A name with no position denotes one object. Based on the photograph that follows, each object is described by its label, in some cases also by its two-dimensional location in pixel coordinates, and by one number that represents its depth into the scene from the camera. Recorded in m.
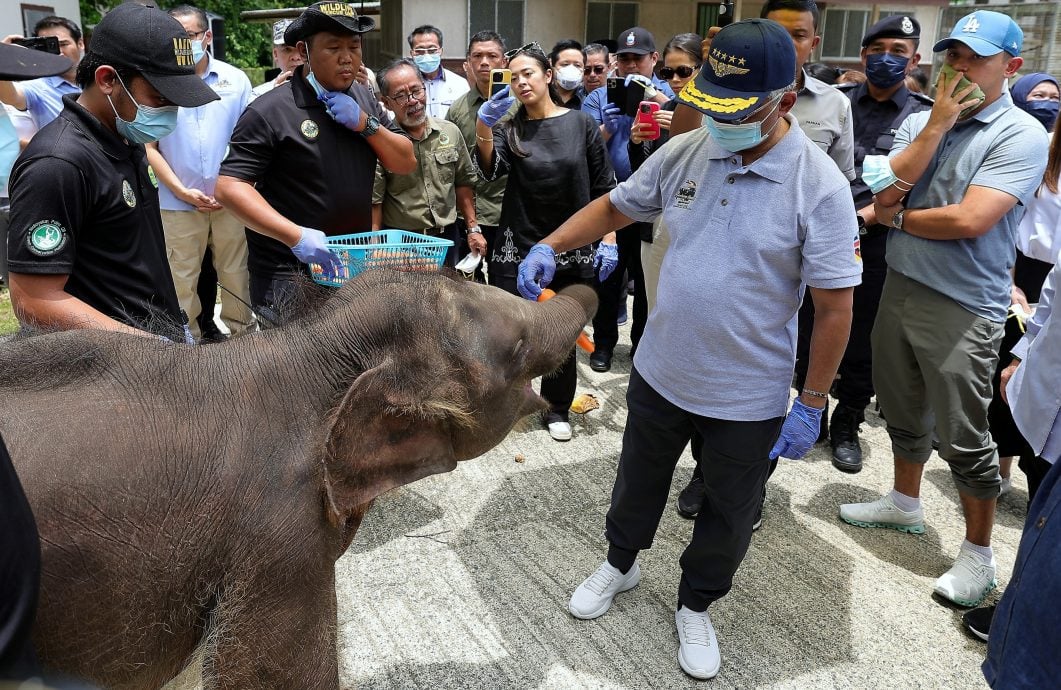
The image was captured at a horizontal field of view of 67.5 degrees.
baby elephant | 1.78
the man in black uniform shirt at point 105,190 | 2.64
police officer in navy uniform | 5.18
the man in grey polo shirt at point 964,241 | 3.61
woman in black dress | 5.27
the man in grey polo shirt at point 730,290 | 2.86
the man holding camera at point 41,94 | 6.07
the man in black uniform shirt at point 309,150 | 3.78
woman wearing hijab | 5.55
